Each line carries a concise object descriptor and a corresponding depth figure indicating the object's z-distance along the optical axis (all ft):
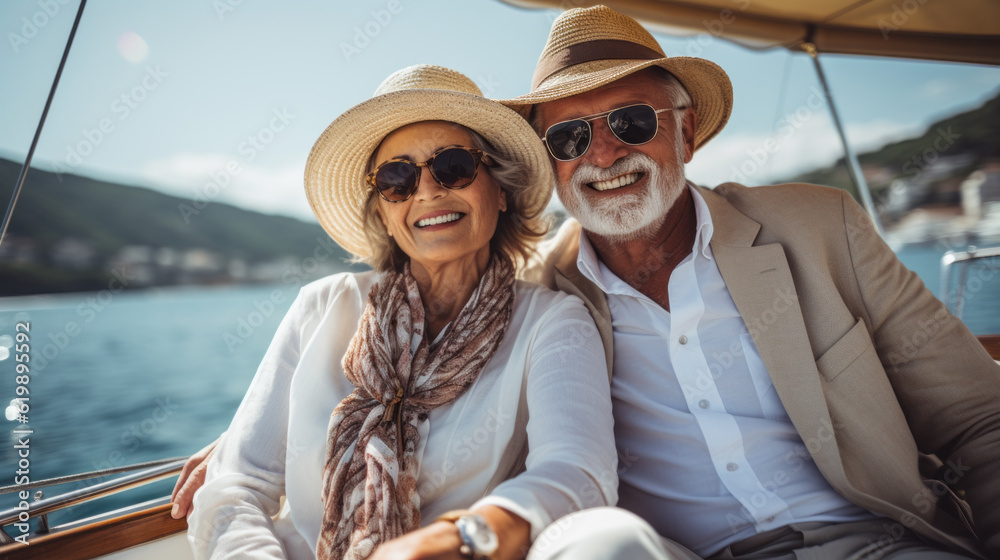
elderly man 2.47
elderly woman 2.34
